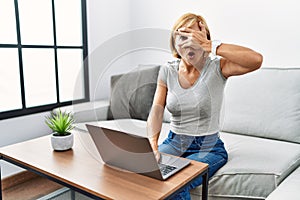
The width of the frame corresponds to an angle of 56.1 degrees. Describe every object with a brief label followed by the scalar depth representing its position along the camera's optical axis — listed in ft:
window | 6.59
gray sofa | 4.23
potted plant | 4.08
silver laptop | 2.91
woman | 3.92
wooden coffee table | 2.90
